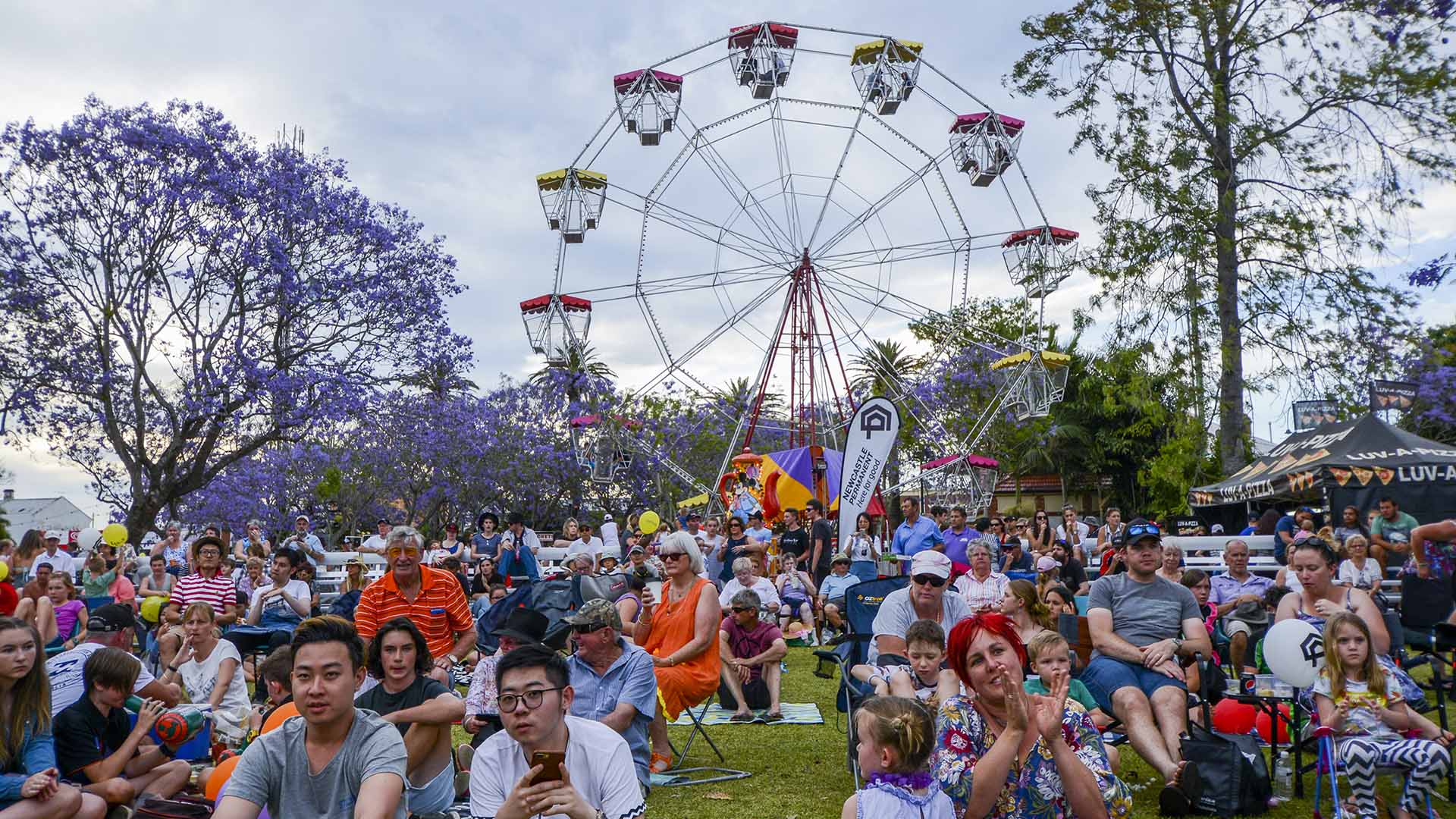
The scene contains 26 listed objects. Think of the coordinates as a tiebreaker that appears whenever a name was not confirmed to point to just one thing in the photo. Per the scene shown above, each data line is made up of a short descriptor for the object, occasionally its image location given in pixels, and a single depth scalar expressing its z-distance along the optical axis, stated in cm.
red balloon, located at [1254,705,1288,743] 601
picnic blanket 754
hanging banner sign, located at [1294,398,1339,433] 1496
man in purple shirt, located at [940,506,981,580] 1156
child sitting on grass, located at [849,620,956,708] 445
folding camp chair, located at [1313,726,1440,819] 439
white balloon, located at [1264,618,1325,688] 495
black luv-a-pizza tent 1310
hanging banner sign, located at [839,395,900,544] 1155
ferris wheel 1905
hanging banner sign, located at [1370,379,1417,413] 1397
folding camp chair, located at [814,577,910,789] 549
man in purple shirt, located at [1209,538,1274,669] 684
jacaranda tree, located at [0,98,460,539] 1647
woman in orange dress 591
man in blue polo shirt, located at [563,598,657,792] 487
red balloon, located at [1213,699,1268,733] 591
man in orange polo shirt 553
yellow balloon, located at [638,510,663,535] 1333
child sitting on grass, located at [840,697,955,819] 283
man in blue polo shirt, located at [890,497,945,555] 1127
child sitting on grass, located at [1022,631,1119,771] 374
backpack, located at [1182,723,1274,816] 472
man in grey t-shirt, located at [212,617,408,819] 271
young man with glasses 271
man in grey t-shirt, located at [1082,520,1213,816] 488
